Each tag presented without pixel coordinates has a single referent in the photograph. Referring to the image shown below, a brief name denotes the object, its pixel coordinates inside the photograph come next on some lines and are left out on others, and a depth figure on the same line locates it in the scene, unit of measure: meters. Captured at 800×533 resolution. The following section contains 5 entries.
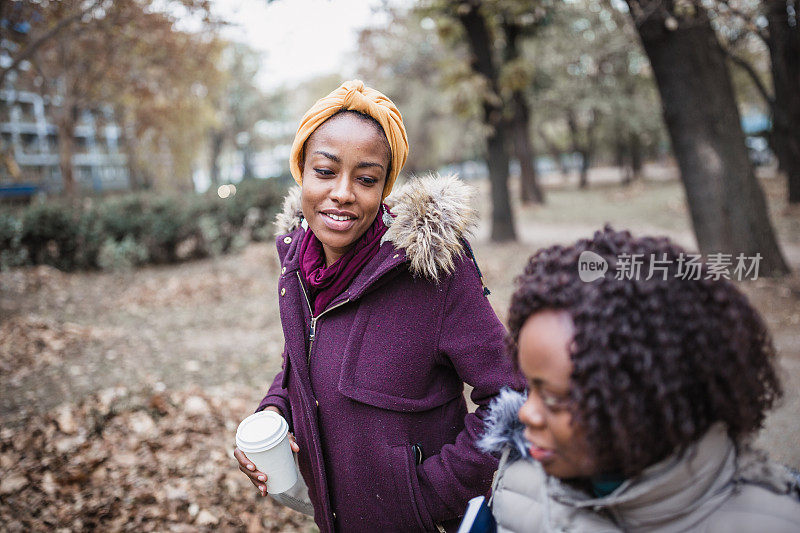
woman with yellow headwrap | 1.58
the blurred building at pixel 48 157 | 37.31
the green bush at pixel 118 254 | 10.59
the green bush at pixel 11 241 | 9.98
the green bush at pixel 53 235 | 10.53
